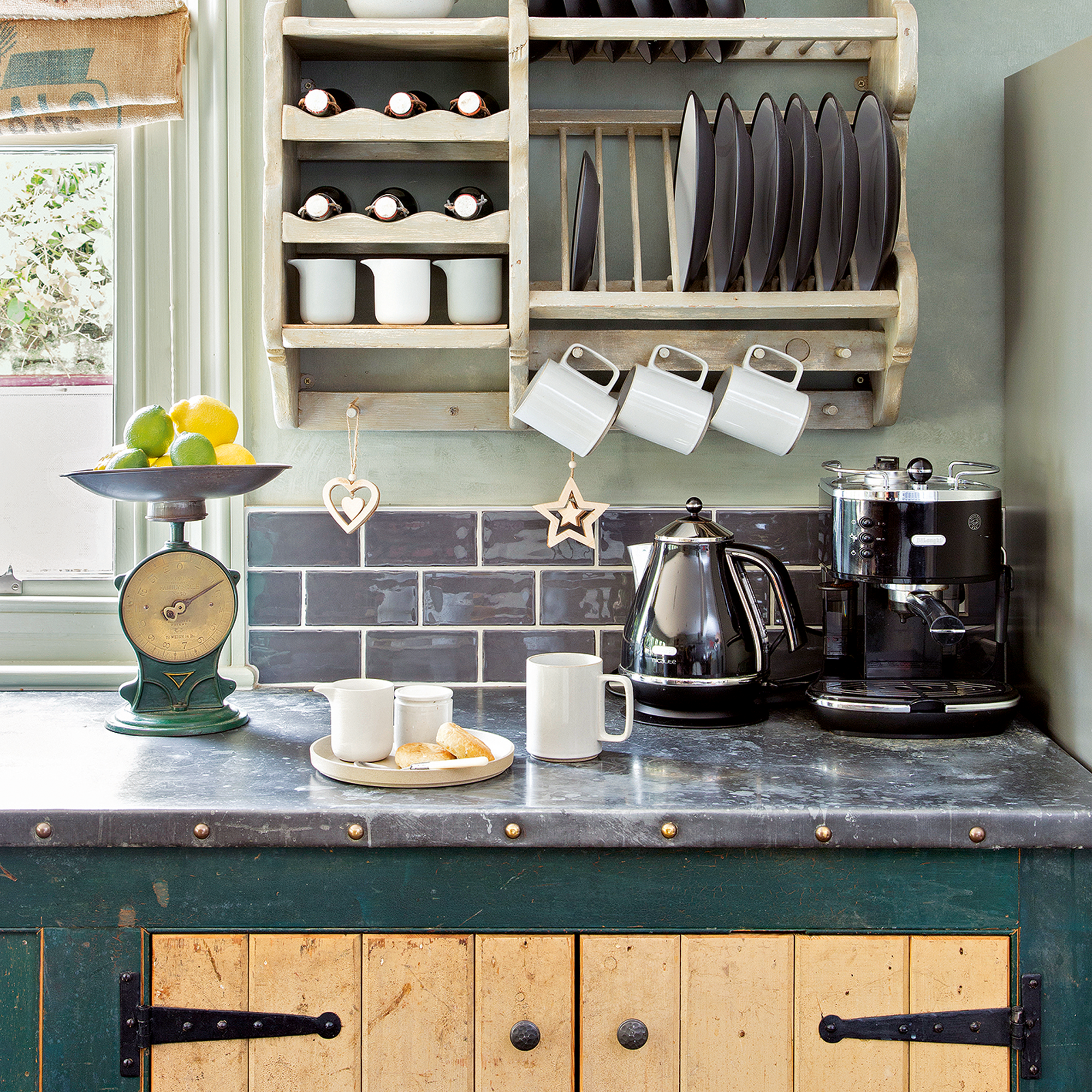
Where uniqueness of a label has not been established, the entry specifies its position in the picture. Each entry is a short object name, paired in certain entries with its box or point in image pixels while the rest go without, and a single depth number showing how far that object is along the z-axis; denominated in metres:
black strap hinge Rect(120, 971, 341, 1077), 1.17
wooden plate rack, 1.52
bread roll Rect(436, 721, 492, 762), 1.29
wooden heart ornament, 1.68
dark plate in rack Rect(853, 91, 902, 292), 1.50
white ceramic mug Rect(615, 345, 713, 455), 1.58
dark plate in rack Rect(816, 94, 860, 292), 1.50
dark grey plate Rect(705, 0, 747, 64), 1.57
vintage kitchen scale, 1.49
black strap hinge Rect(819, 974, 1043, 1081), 1.16
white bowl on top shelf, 1.56
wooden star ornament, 1.69
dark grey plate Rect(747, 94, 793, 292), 1.50
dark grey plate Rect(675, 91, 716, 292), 1.49
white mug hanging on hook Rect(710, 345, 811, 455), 1.59
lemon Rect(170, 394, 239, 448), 1.57
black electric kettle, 1.48
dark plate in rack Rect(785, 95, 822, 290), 1.49
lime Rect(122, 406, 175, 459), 1.52
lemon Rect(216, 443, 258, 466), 1.55
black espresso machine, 1.44
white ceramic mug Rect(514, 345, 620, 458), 1.57
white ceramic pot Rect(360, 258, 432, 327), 1.58
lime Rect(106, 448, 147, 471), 1.48
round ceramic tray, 1.24
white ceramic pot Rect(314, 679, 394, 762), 1.30
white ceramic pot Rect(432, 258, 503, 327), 1.60
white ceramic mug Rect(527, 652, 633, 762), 1.33
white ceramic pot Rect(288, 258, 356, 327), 1.60
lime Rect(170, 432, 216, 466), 1.48
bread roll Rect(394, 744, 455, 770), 1.27
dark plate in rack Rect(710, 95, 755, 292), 1.49
